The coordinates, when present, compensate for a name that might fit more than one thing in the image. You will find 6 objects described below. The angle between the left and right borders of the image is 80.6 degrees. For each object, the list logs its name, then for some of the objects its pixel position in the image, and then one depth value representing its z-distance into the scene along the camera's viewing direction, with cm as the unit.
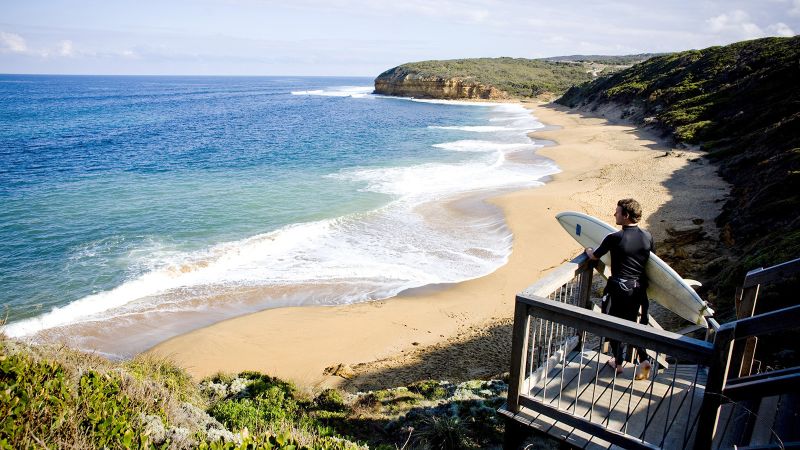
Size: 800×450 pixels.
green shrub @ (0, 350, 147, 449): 336
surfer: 434
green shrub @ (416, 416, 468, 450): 507
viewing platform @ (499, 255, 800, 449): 290
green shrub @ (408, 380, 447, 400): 653
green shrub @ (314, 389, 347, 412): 641
